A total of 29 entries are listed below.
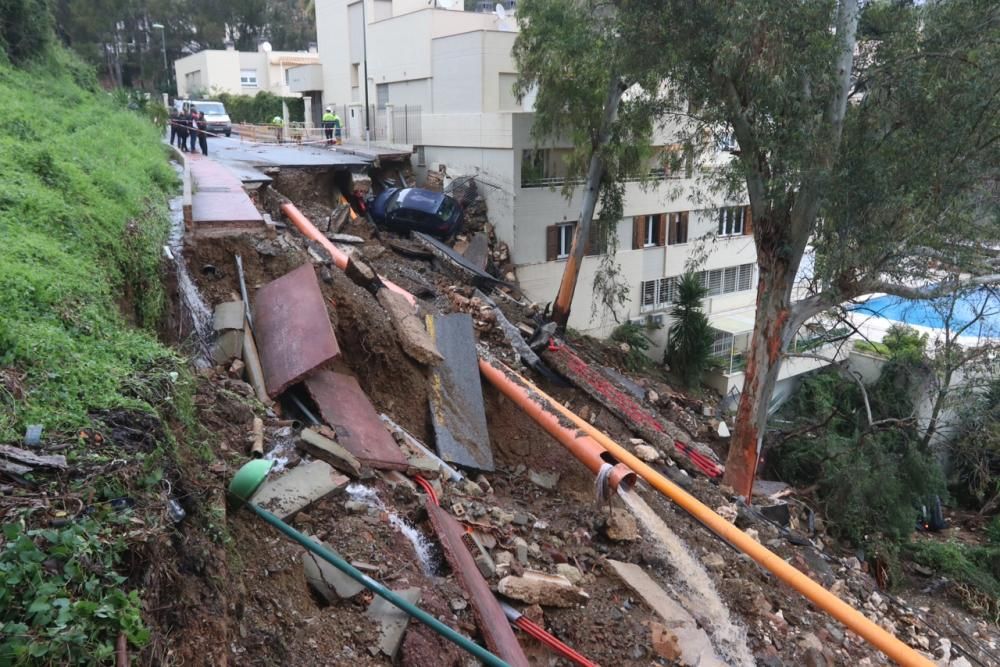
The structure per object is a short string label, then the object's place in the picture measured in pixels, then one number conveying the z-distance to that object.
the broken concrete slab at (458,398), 7.64
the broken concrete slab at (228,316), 6.76
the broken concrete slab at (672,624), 5.43
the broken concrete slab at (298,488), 4.67
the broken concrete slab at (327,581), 4.23
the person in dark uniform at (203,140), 18.05
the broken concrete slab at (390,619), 4.00
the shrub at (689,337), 17.94
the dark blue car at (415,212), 15.94
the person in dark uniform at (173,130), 18.56
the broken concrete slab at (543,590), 5.08
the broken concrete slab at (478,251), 16.44
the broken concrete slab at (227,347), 6.58
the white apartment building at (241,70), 40.44
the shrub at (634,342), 17.67
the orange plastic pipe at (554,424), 7.05
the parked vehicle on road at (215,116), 26.14
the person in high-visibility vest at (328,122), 23.73
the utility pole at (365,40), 22.15
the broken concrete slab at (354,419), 5.87
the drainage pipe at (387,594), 3.71
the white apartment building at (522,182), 17.97
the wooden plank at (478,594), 4.40
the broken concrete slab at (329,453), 5.38
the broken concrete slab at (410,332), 8.07
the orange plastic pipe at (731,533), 5.89
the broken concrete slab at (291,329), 6.45
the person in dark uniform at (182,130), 18.45
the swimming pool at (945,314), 9.97
